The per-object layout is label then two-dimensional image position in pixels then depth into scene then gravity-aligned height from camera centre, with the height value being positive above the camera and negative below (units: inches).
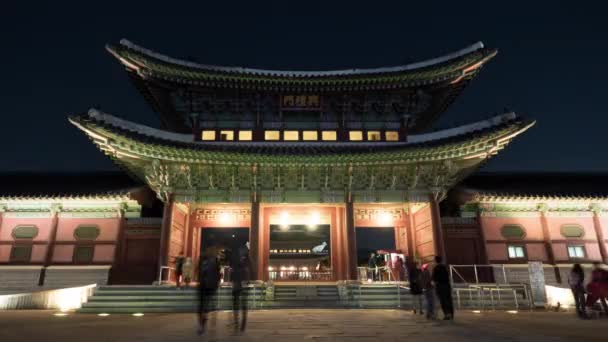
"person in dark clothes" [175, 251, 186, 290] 585.9 +14.3
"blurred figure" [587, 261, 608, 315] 436.8 -16.7
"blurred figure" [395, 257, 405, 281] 723.5 +10.8
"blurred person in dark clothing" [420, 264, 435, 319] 398.0 -15.4
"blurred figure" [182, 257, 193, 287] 627.9 +15.2
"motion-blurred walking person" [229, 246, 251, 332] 301.7 +1.3
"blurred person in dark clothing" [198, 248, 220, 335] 303.1 -1.0
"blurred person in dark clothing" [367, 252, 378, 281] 873.0 +27.9
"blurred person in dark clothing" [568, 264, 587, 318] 428.5 -16.3
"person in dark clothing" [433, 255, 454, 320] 393.1 -14.3
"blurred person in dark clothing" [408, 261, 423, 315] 444.2 -9.9
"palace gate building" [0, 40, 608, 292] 642.2 +169.0
